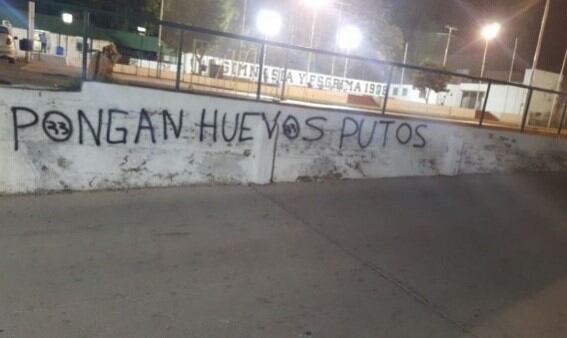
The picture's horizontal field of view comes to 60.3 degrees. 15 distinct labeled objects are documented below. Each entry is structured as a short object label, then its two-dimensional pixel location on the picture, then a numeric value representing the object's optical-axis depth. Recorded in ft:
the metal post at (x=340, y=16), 128.64
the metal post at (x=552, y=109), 49.66
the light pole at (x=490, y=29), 126.41
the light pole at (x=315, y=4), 72.87
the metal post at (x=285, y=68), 28.16
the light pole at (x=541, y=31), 77.60
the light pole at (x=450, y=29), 160.10
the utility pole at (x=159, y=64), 30.82
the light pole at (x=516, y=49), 160.15
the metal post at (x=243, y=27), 116.70
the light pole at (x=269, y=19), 75.50
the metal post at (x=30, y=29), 29.60
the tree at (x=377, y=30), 151.33
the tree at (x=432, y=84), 61.51
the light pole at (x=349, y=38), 123.46
